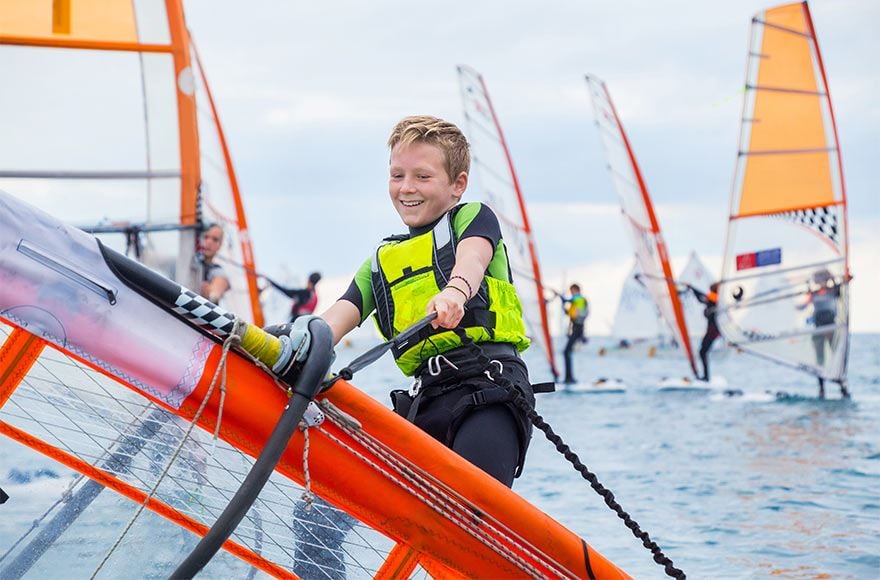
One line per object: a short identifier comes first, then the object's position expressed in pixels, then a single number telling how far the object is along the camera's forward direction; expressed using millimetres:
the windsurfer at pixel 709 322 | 17109
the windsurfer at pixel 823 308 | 16344
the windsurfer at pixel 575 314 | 20047
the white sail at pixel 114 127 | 9289
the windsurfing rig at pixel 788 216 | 16453
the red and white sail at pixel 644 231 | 20281
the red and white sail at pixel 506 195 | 20859
